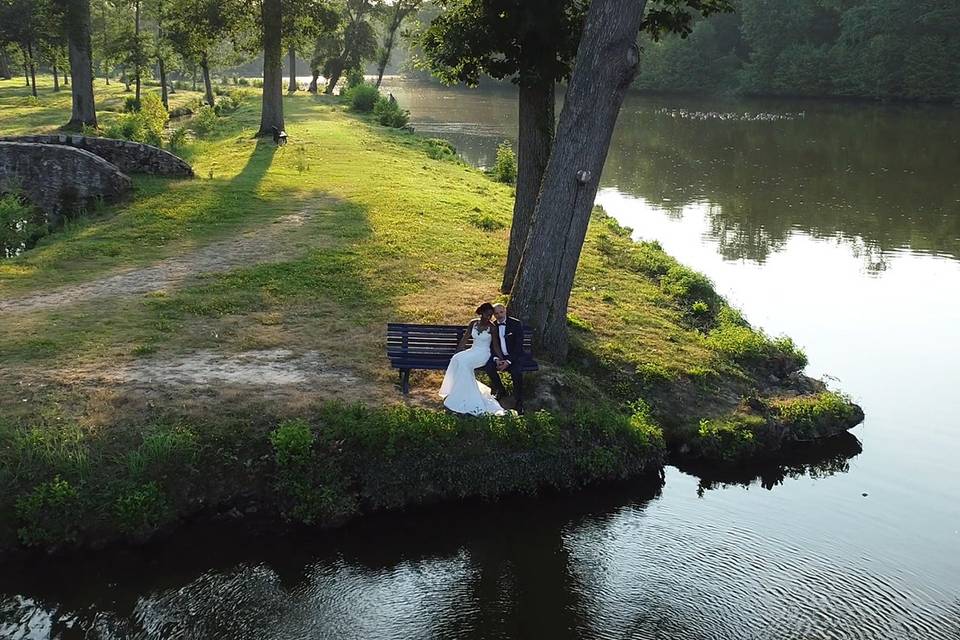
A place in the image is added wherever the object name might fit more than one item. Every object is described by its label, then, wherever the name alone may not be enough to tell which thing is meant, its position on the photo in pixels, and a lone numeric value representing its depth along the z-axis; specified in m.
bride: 10.01
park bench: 10.53
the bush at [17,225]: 15.87
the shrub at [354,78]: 58.51
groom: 10.38
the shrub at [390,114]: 40.41
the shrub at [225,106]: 43.41
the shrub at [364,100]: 46.56
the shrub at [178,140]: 27.08
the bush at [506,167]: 28.22
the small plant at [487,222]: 19.30
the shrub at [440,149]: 31.22
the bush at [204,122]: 34.16
